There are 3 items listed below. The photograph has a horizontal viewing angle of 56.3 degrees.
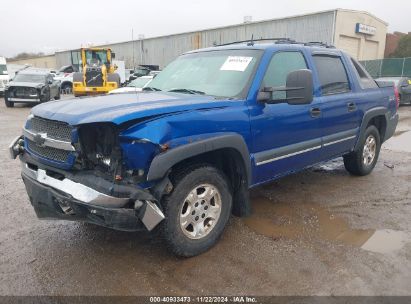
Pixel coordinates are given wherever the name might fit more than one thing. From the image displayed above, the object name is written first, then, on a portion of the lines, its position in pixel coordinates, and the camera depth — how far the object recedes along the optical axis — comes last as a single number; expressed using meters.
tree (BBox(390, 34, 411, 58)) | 34.81
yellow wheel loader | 19.55
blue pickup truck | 2.89
